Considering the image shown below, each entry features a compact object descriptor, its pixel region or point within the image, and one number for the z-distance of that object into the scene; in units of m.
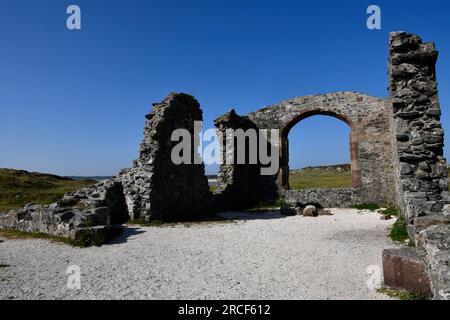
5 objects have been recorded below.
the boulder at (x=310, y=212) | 11.30
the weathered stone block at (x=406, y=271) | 3.86
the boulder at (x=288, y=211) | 11.88
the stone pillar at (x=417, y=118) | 6.96
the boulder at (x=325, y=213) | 11.71
